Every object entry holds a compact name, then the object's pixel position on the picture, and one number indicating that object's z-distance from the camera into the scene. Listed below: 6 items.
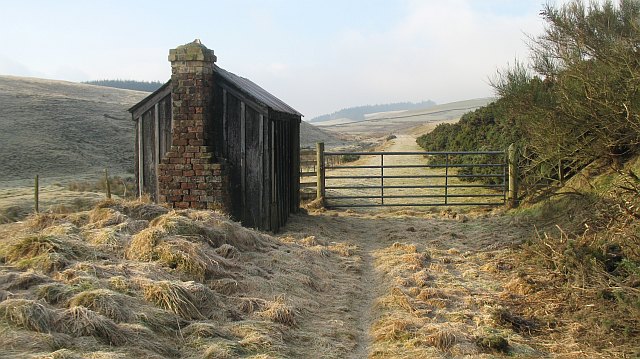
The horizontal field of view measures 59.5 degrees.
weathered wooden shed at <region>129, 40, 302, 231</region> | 9.57
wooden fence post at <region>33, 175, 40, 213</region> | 12.09
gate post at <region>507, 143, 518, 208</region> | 13.06
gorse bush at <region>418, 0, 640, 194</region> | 7.76
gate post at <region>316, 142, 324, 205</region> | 13.30
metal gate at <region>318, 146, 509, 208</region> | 13.59
